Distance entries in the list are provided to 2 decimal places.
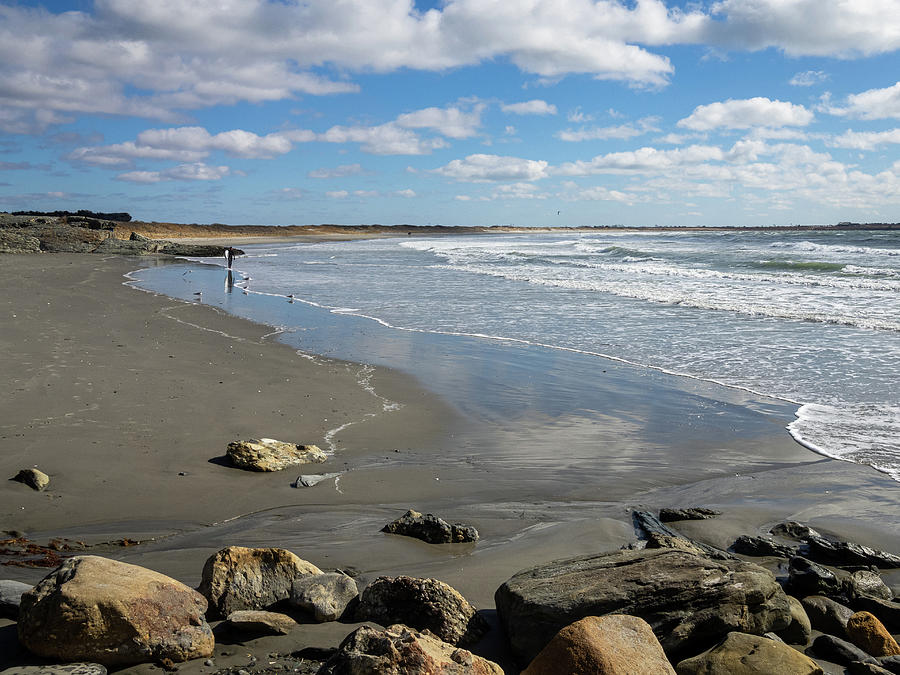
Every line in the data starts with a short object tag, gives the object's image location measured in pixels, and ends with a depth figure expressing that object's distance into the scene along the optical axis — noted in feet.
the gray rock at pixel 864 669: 10.37
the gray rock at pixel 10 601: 10.67
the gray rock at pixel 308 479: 18.39
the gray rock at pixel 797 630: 11.51
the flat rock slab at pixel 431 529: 15.14
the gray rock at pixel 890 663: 10.65
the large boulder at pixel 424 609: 10.91
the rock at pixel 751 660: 9.86
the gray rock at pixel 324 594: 11.26
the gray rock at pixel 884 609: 12.15
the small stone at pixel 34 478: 17.06
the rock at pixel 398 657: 8.47
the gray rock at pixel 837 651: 10.87
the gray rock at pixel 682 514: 16.94
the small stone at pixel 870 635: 11.27
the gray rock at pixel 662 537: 14.02
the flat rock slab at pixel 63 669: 9.11
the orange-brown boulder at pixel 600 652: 8.86
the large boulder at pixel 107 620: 9.48
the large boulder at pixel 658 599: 10.52
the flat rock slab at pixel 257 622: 10.58
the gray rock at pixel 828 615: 11.91
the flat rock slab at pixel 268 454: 19.21
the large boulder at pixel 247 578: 11.21
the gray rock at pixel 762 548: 15.06
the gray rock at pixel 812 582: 13.09
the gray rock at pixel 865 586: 12.85
